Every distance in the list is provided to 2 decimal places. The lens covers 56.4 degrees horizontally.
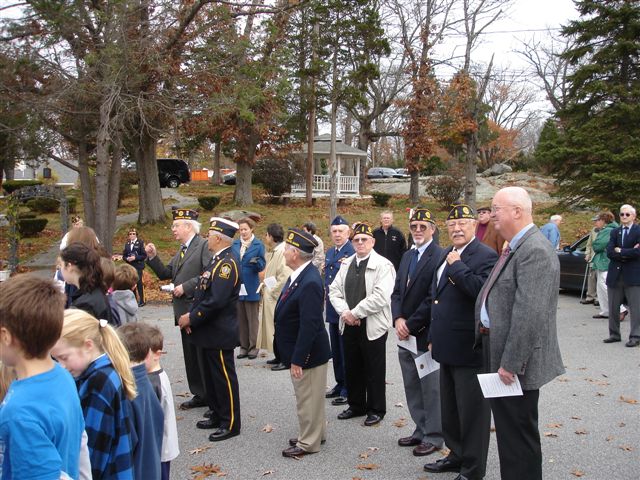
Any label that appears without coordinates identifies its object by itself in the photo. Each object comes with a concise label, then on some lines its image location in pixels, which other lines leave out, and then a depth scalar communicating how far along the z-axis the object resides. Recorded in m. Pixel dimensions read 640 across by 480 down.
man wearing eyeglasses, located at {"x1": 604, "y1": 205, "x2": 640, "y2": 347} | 9.01
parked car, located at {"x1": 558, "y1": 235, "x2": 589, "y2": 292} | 13.88
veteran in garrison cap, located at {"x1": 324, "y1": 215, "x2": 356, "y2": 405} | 6.76
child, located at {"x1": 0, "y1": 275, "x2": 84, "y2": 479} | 2.12
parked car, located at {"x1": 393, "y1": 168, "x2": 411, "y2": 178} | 49.22
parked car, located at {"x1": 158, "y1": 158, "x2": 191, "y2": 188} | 41.30
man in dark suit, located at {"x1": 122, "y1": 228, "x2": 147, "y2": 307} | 12.23
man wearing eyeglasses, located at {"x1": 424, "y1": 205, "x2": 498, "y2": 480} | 4.45
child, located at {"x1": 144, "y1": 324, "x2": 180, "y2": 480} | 3.82
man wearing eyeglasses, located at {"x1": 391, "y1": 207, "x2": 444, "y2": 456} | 5.21
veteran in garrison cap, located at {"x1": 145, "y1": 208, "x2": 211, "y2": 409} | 6.26
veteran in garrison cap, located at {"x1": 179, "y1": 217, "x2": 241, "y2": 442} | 5.48
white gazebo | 32.47
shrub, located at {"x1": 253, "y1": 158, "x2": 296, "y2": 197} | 31.06
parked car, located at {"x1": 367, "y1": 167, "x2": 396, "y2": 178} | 54.47
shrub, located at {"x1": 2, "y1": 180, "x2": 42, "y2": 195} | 36.11
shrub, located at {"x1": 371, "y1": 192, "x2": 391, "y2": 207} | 31.61
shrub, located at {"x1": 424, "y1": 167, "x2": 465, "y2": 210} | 28.48
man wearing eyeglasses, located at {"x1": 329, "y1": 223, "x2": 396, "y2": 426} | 5.73
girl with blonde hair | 2.79
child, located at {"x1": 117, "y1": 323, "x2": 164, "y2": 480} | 3.22
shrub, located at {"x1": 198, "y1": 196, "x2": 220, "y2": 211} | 27.25
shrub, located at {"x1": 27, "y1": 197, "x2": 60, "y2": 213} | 28.78
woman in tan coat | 8.20
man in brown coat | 6.61
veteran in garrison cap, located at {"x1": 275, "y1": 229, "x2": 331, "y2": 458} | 4.98
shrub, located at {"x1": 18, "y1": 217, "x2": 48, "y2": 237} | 22.45
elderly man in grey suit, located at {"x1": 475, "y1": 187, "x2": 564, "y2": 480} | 3.52
